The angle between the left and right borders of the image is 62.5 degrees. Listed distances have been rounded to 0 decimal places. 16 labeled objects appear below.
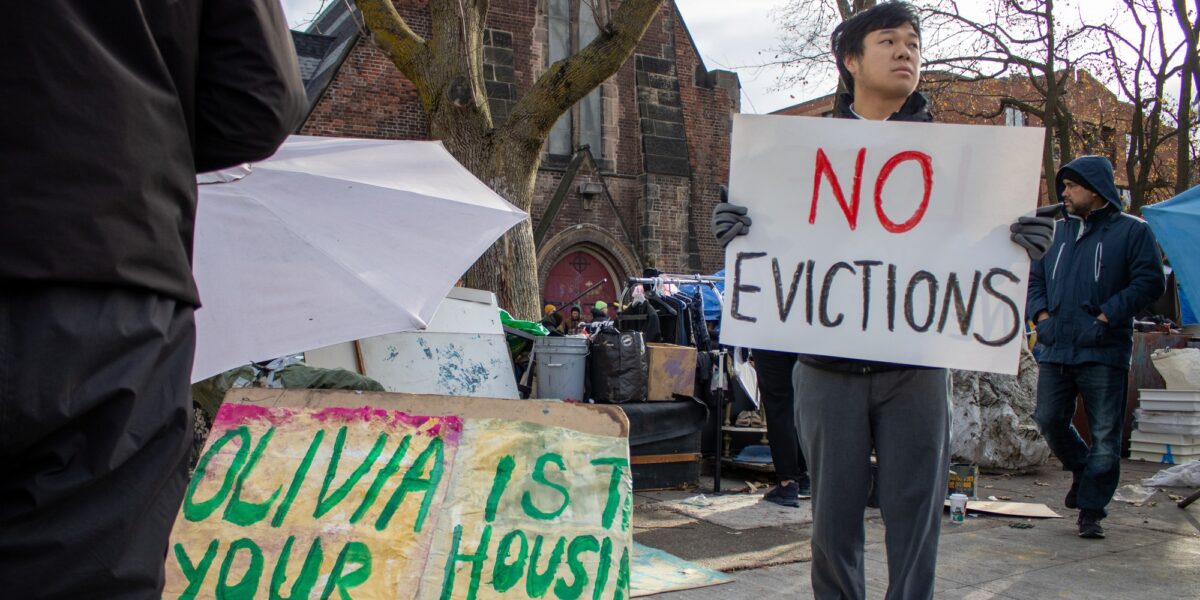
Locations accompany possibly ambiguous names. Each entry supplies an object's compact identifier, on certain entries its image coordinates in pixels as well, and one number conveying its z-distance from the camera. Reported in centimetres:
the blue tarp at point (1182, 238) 602
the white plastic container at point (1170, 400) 902
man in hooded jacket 543
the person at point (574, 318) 1722
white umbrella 387
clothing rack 712
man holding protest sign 297
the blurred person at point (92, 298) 135
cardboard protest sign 310
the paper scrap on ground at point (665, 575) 434
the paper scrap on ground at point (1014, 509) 627
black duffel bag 735
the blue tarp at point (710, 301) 1256
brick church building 2119
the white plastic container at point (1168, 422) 895
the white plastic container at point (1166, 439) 900
